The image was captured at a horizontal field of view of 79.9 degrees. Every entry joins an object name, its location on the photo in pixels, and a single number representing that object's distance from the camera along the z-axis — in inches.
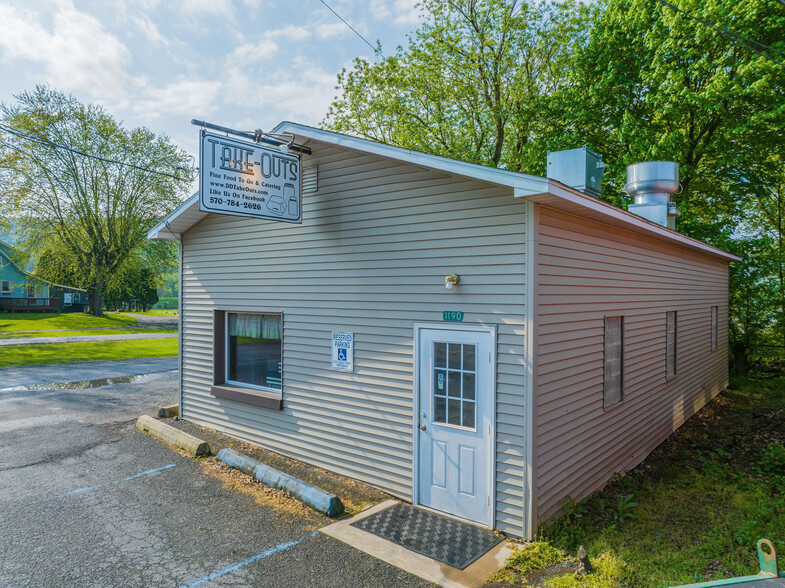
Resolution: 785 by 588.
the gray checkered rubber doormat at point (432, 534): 170.7
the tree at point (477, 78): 701.3
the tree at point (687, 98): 446.6
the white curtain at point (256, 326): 286.0
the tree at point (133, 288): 1256.8
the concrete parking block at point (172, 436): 269.7
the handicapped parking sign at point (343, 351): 238.6
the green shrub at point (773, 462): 254.7
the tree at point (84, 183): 1045.8
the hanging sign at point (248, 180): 212.5
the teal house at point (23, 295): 1503.4
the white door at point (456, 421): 191.8
